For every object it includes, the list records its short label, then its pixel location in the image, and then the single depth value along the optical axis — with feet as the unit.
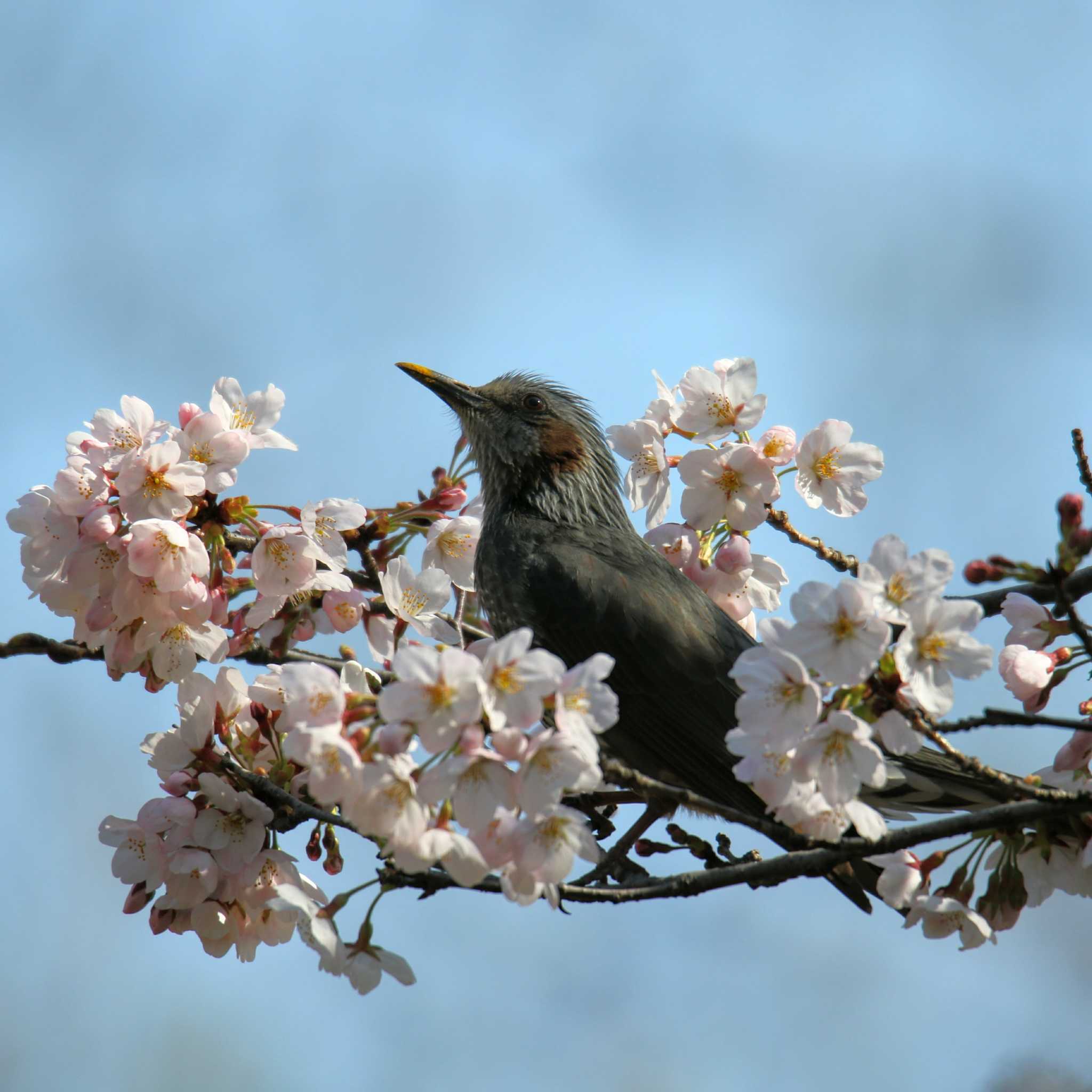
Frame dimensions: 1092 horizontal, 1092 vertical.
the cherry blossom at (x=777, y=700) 12.30
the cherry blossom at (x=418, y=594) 20.44
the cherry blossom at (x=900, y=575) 12.29
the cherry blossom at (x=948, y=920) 16.06
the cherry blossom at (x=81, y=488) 18.40
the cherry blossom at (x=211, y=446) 18.76
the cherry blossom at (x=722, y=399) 22.58
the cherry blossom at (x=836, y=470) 22.66
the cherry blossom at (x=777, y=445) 22.79
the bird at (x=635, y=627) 23.90
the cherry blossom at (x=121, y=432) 18.74
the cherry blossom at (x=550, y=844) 12.30
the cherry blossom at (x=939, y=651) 12.30
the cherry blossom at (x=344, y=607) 21.11
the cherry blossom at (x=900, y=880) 16.28
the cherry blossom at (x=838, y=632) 11.92
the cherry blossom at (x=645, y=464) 23.50
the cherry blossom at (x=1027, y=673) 18.61
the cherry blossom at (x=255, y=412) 20.31
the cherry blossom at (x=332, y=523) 19.30
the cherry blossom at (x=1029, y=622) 18.60
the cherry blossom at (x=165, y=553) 17.38
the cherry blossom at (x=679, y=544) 25.13
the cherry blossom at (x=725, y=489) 22.47
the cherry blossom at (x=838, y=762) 12.26
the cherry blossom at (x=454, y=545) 22.61
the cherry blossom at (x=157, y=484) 17.79
